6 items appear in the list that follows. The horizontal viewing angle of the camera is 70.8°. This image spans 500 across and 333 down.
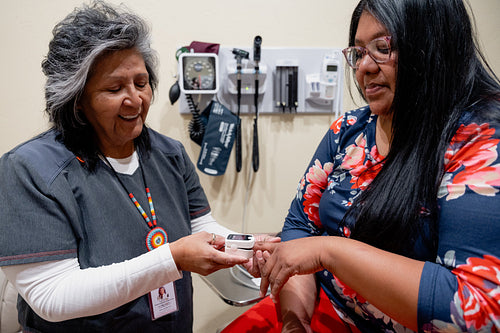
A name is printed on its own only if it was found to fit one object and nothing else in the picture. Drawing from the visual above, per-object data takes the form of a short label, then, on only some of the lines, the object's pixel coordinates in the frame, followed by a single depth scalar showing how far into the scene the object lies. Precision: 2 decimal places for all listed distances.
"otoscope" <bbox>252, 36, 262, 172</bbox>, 1.79
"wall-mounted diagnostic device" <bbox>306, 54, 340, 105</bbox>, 1.88
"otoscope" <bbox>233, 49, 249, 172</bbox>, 1.81
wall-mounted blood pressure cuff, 1.84
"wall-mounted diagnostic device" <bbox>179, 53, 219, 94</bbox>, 1.79
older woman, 0.94
